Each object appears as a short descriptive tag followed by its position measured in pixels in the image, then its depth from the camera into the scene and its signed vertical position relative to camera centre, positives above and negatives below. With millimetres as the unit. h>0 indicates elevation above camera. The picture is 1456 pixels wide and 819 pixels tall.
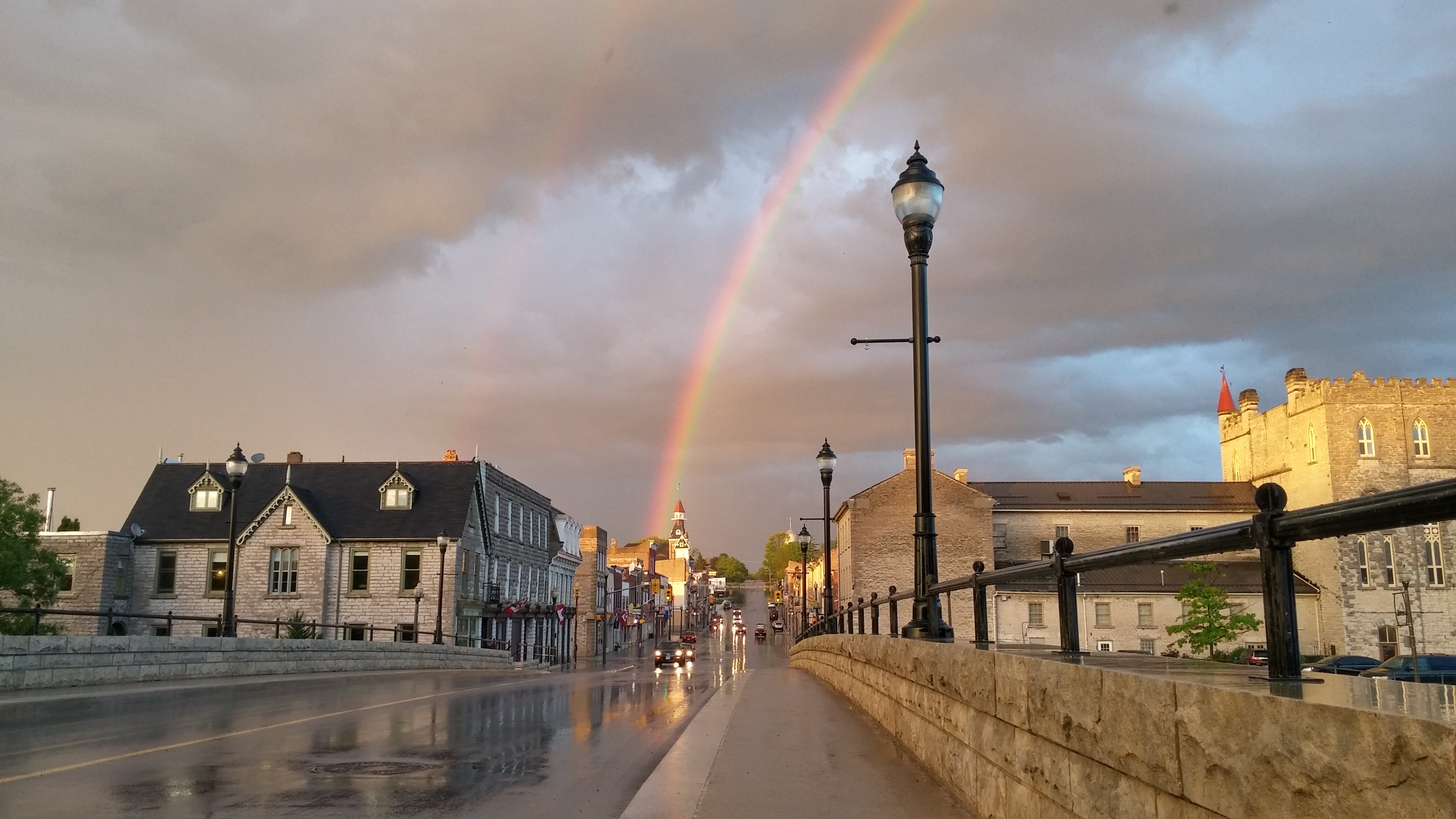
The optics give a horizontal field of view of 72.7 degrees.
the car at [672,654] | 54719 -5441
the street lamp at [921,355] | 10609 +2370
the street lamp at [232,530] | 26391 +1054
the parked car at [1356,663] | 29711 -3358
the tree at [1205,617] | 48094 -2902
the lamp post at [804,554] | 38312 +356
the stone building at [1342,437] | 67812 +8849
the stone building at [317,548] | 50188 +968
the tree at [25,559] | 47469 +504
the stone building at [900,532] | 73312 +2166
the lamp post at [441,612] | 42531 -2115
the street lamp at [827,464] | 25922 +2556
